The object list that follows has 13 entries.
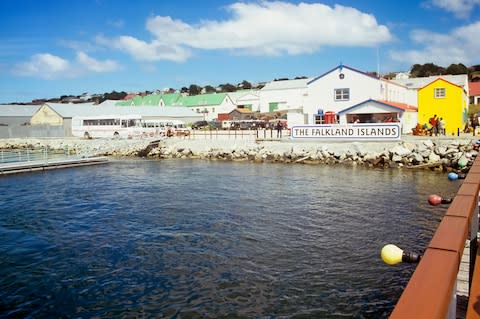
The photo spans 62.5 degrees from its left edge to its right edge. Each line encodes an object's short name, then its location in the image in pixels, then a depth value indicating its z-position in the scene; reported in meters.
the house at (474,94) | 75.12
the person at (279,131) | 42.04
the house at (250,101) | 94.94
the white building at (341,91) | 41.19
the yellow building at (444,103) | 37.06
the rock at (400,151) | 28.64
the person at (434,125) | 35.41
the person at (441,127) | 35.88
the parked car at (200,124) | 66.14
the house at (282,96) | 80.50
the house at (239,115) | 75.12
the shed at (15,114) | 78.31
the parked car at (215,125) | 64.12
